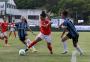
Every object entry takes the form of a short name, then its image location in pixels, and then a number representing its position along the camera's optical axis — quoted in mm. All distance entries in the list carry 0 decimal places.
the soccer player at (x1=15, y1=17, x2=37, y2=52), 21250
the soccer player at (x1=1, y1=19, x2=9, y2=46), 26852
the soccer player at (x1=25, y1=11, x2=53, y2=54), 19203
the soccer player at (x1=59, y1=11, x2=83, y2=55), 19031
